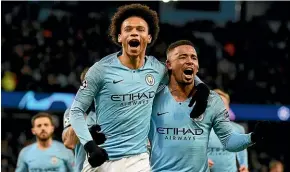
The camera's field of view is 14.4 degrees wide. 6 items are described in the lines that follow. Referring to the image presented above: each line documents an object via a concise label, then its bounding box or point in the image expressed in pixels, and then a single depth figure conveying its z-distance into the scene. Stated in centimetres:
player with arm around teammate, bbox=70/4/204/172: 765
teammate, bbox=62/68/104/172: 844
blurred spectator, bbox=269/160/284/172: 1893
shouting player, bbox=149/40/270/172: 775
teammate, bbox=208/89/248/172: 1210
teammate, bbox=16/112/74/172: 1483
